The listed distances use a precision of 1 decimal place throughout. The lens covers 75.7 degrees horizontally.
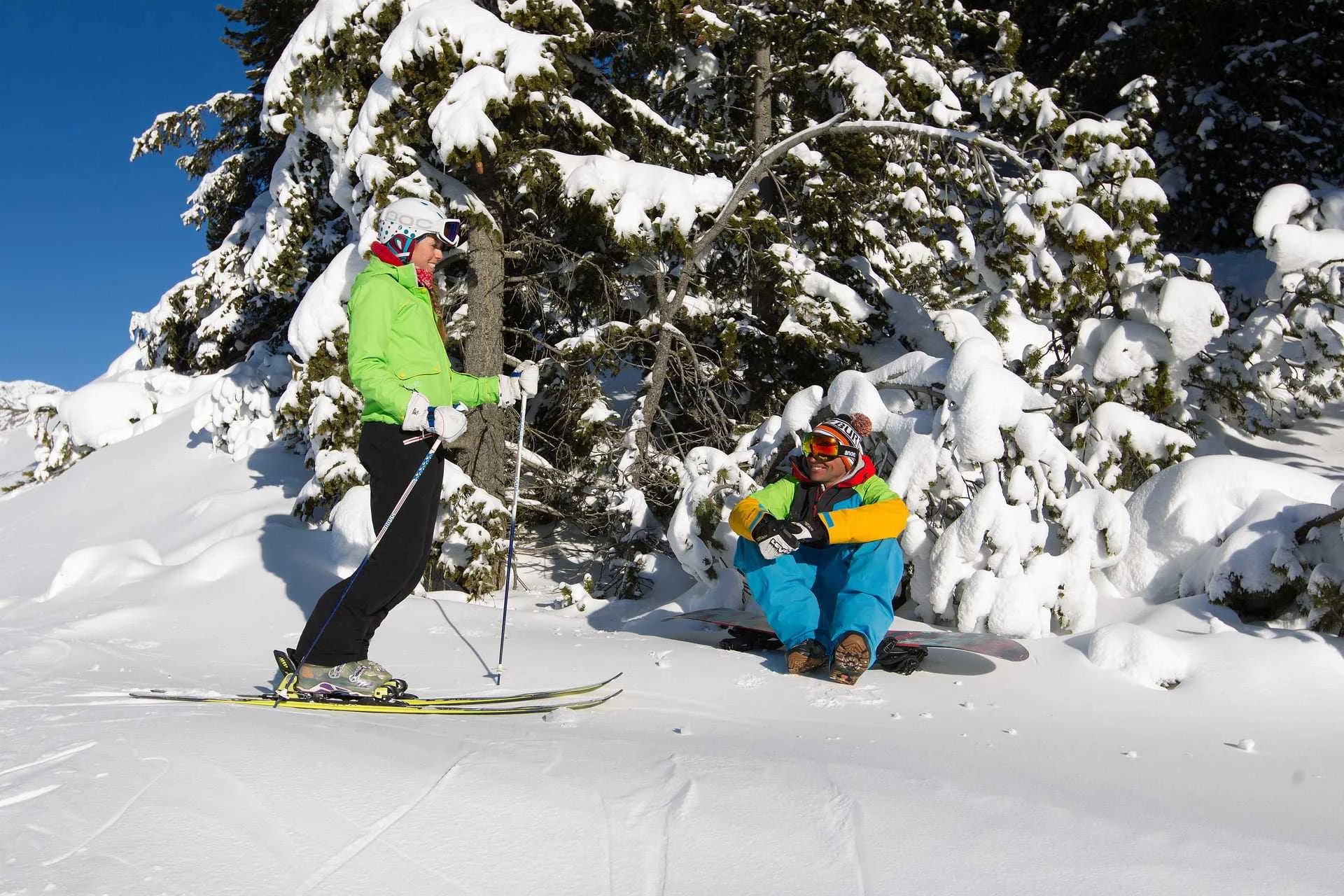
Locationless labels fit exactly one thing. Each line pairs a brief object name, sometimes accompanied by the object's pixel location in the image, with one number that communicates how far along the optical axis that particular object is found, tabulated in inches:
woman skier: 142.4
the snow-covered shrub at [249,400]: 452.4
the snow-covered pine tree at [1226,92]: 408.2
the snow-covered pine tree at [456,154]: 265.6
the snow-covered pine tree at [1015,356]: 207.3
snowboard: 166.7
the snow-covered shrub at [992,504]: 200.4
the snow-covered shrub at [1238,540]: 173.0
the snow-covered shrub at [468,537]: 268.2
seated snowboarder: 164.4
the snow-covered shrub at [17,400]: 987.3
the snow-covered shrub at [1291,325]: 250.2
